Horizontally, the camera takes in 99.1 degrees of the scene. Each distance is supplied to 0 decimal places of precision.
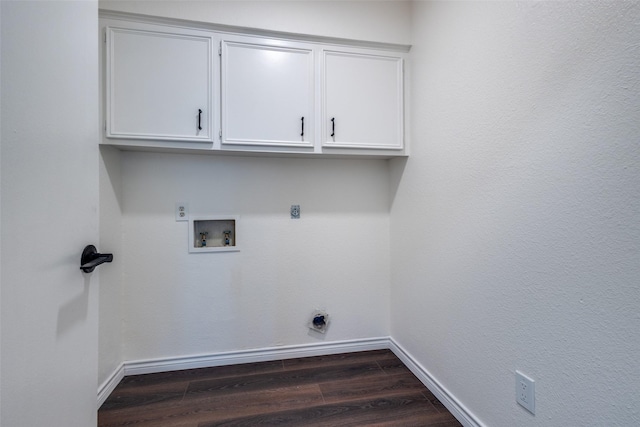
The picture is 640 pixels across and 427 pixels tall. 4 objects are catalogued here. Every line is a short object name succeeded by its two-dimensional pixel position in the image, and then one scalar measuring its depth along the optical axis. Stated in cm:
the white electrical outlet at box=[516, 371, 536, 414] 104
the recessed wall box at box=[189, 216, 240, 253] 190
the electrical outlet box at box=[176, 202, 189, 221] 186
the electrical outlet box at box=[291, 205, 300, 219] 202
